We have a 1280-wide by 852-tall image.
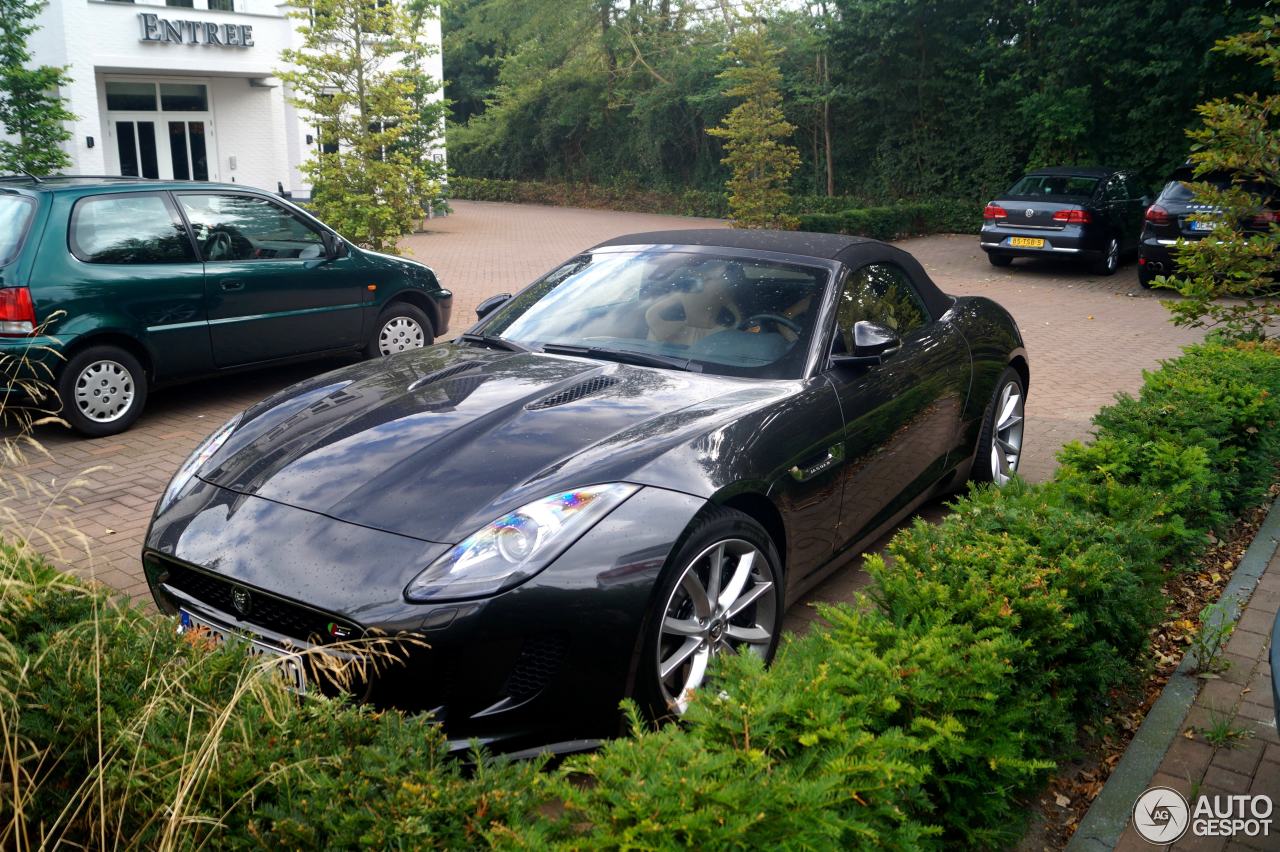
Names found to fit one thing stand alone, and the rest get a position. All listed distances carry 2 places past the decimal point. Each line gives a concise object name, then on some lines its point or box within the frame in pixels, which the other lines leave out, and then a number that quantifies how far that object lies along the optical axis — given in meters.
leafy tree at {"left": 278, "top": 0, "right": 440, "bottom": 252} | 12.88
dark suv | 14.10
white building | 24.09
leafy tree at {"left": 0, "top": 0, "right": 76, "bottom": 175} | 12.97
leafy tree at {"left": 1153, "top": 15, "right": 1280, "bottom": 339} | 7.35
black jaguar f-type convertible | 2.96
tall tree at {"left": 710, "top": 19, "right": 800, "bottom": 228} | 18.91
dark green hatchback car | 6.73
